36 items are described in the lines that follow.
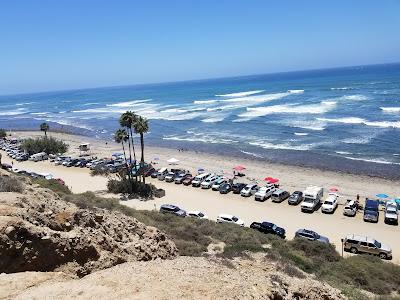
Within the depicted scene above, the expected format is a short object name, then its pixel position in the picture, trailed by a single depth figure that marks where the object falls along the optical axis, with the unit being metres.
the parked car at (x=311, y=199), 31.99
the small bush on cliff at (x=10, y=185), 16.61
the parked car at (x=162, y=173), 43.12
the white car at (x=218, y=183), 38.47
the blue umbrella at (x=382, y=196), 33.23
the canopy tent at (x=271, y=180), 38.44
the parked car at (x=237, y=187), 37.41
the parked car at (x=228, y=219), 28.00
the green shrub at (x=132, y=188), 36.12
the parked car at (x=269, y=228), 25.97
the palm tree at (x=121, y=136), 39.31
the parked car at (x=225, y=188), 37.53
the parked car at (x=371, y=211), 29.48
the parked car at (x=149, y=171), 44.50
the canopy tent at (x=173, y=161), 47.88
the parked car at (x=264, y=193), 35.09
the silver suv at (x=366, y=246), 23.03
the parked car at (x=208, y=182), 39.16
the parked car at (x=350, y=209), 30.69
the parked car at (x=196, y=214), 29.14
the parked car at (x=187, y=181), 40.81
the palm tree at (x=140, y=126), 37.53
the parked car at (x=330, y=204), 31.53
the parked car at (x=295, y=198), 33.74
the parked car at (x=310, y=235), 24.64
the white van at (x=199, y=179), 40.03
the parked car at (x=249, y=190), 36.38
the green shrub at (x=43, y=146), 57.53
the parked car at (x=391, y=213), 28.83
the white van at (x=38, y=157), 53.89
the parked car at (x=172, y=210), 28.85
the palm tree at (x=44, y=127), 62.94
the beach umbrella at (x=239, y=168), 43.25
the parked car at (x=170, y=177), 42.09
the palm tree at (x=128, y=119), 37.78
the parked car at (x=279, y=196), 34.56
